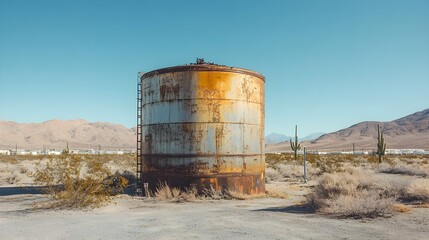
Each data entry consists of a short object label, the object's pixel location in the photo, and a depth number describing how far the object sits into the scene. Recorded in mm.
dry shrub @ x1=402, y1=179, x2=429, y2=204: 14116
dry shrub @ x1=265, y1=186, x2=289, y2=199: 16645
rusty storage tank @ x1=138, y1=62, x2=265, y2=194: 15266
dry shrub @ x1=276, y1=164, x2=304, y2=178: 28531
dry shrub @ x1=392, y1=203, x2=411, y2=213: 11836
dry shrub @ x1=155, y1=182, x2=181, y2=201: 15109
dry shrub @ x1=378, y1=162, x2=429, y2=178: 28278
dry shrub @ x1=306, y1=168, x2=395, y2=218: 10977
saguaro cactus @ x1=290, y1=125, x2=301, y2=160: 38922
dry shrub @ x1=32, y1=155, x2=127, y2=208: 13172
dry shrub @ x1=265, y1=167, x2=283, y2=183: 25891
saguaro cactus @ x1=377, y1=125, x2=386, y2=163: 41406
